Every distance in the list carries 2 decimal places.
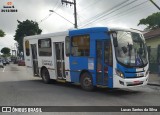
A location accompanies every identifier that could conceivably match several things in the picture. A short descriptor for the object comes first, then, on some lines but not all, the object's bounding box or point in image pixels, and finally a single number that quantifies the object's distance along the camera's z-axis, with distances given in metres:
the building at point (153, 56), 23.60
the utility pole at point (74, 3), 29.24
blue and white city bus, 11.68
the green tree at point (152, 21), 53.04
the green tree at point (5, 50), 159.38
